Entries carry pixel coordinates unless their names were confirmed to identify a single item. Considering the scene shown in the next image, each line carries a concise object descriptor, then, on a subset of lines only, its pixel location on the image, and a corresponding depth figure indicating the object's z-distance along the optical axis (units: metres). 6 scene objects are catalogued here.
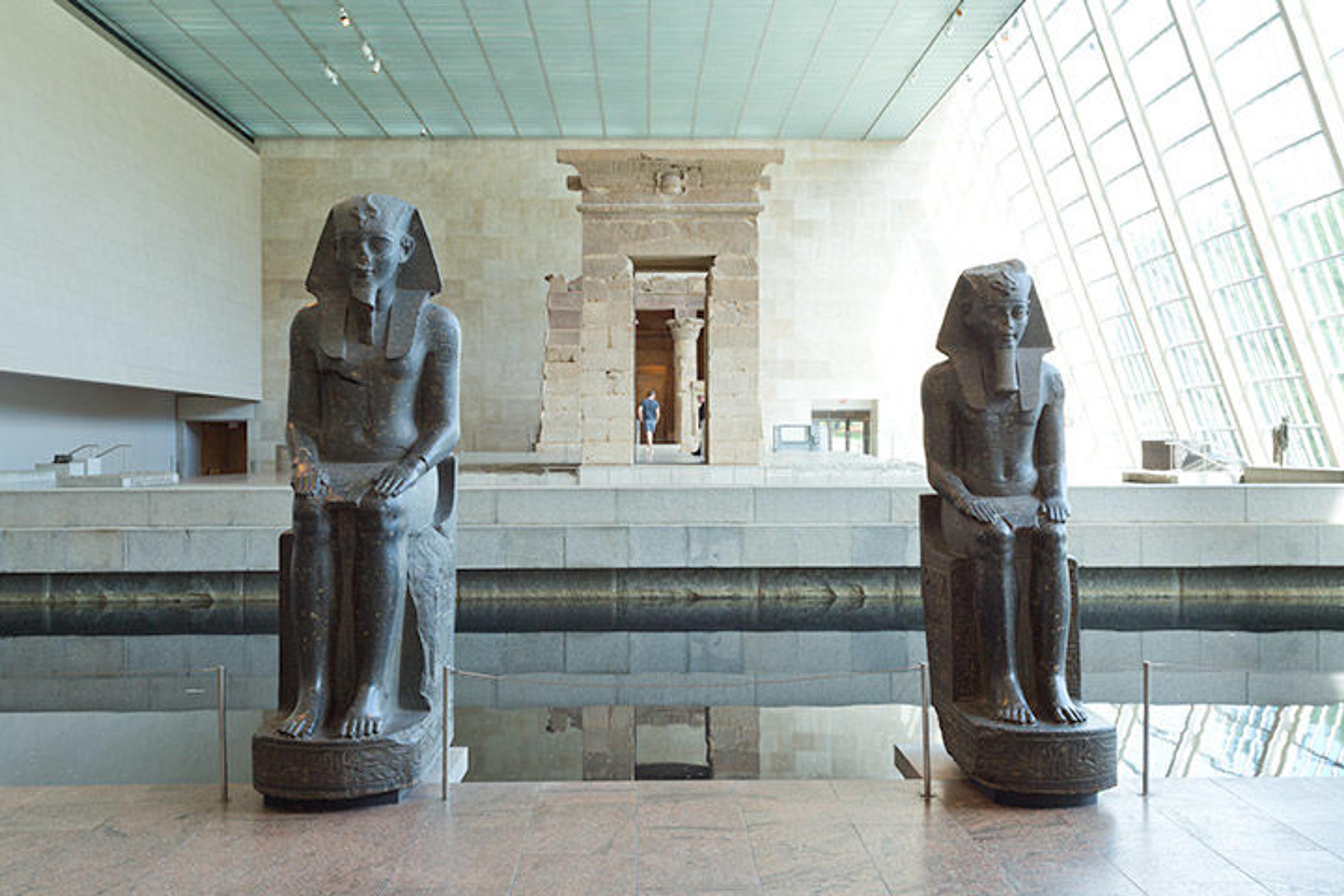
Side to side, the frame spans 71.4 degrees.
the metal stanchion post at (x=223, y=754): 3.71
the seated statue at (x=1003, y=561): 3.64
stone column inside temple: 20.66
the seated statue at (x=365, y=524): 3.64
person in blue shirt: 17.22
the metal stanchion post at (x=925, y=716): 3.65
